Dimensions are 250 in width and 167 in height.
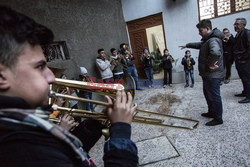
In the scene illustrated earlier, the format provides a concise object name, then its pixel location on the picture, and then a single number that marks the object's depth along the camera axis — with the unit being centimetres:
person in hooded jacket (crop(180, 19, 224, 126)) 261
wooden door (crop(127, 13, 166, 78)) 671
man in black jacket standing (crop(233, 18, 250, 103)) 342
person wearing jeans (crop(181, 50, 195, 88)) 568
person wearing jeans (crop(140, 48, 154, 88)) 627
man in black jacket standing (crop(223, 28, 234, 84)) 495
